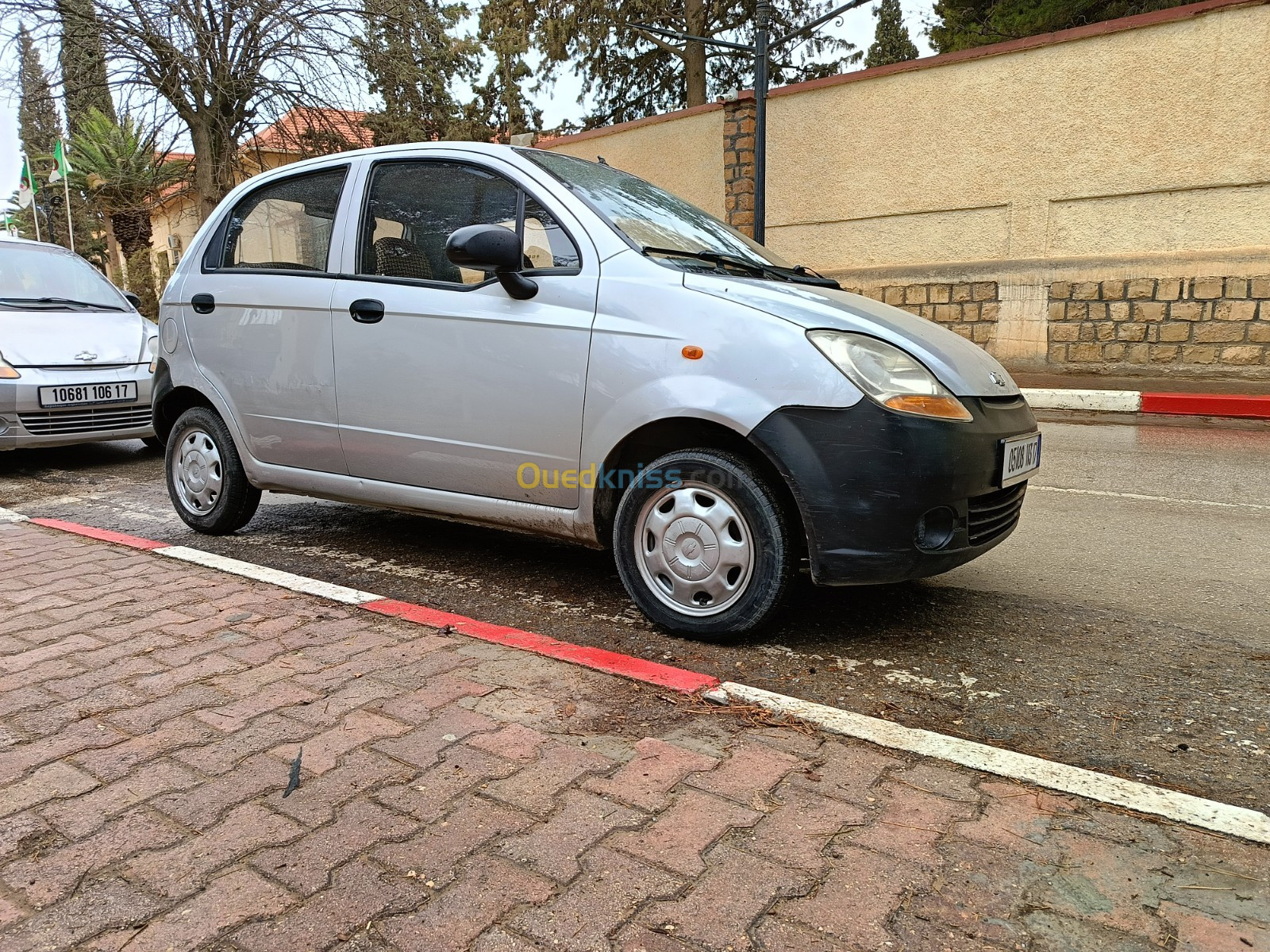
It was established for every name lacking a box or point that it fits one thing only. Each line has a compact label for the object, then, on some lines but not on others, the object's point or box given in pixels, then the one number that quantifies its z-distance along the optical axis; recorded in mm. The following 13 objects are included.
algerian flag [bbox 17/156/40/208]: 25908
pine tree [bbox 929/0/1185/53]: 16344
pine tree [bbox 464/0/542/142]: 23203
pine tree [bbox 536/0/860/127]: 21375
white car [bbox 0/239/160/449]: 6625
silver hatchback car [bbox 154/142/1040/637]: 2941
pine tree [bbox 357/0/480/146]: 16359
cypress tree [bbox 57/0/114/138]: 15148
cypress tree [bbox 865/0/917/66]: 28203
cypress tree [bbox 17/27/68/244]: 15469
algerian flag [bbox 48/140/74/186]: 20239
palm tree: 23938
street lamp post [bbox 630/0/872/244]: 12094
